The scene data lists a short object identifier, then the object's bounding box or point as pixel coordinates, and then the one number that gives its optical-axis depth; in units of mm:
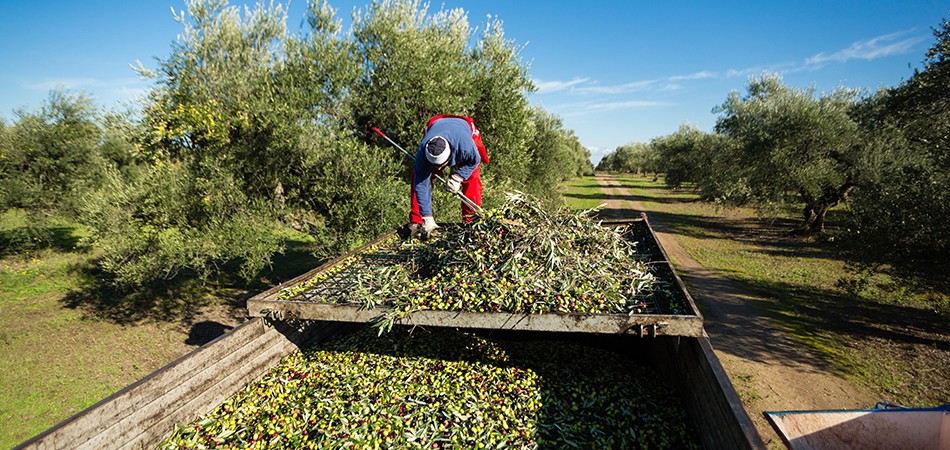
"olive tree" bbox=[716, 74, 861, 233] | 16047
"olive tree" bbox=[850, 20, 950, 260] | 7272
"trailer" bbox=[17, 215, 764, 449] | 2785
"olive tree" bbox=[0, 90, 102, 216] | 12828
